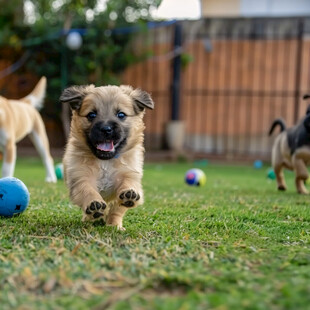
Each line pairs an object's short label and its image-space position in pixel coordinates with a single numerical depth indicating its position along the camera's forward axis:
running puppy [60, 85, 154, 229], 3.18
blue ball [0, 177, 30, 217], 3.40
